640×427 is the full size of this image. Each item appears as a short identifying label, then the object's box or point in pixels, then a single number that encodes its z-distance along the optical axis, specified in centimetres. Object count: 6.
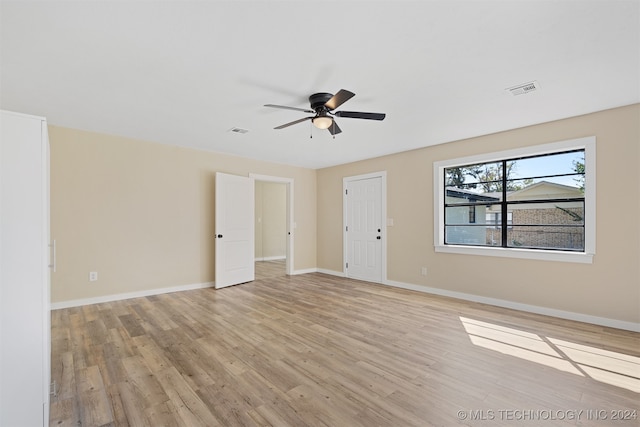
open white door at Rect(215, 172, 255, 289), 531
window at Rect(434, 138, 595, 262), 367
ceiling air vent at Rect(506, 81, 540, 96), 274
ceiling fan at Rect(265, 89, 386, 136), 288
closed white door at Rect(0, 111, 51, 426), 146
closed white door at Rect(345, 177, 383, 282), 584
